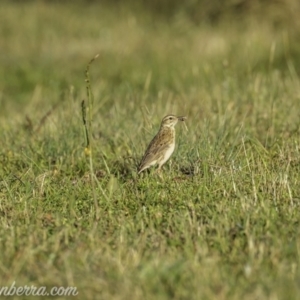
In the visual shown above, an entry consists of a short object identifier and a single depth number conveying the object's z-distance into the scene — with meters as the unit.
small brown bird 14.08
